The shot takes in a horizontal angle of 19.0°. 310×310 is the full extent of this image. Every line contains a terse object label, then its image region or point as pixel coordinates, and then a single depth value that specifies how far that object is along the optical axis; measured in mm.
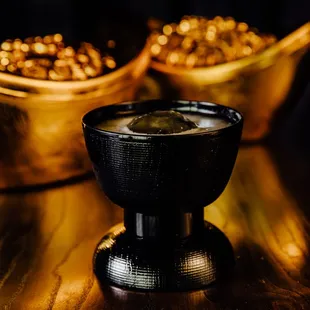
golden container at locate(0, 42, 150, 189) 668
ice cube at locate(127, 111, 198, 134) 524
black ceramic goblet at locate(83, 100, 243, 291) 497
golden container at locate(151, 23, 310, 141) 772
